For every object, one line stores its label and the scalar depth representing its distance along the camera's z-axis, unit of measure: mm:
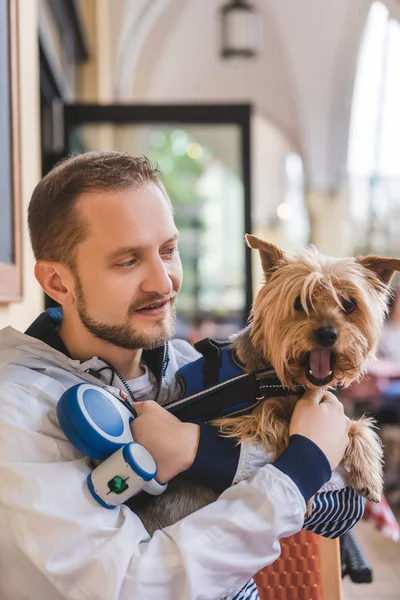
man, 932
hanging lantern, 5570
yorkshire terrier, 1253
